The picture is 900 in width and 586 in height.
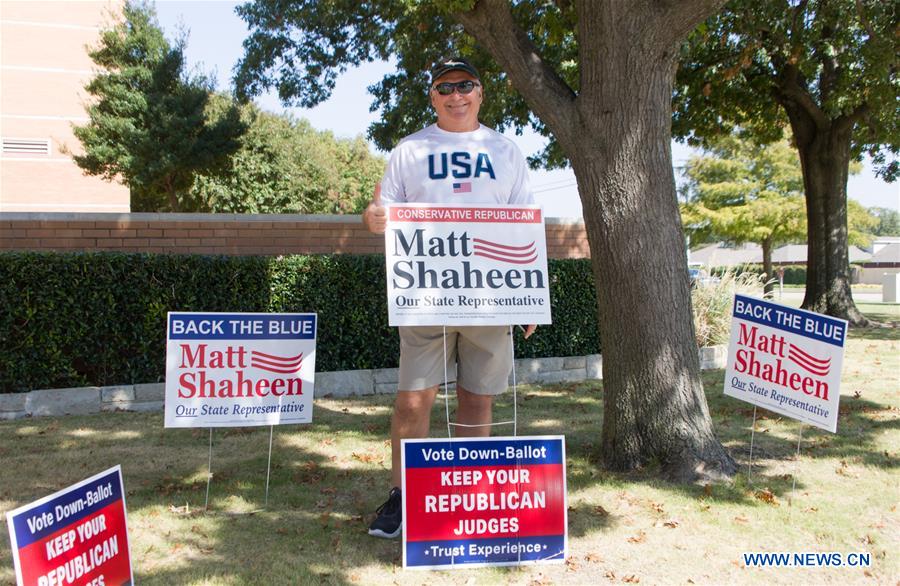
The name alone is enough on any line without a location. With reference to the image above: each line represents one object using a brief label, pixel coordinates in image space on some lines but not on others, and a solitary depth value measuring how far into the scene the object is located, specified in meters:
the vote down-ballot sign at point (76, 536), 2.60
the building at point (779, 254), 78.38
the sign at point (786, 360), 4.66
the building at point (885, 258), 77.14
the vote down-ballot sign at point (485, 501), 3.57
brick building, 28.28
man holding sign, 4.07
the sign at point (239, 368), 4.57
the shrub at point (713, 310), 11.04
